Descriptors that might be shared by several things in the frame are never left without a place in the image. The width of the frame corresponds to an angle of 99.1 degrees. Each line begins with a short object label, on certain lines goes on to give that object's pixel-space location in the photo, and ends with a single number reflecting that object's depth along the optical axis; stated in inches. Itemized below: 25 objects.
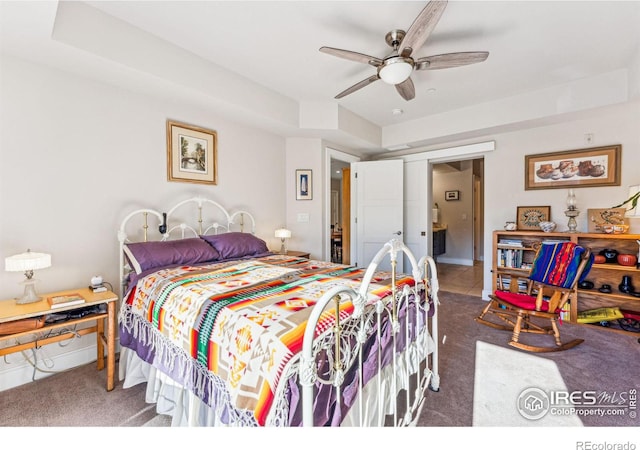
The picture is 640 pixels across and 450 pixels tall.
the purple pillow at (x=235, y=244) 105.9
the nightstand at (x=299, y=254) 141.9
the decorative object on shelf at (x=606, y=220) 116.8
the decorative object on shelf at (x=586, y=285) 122.5
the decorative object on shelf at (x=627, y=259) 111.0
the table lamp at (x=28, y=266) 67.1
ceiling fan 69.7
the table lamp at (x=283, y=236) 139.7
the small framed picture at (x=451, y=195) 263.7
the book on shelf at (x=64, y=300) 69.9
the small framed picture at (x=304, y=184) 156.0
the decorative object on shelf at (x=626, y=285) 114.2
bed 40.4
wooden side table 66.0
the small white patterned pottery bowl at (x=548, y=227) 130.3
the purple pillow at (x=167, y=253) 85.2
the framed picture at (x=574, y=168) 122.0
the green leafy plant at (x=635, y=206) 96.9
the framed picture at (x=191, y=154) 109.9
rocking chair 93.7
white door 172.1
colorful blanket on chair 94.0
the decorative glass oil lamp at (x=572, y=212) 125.3
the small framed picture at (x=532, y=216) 137.1
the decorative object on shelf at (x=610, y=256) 116.3
